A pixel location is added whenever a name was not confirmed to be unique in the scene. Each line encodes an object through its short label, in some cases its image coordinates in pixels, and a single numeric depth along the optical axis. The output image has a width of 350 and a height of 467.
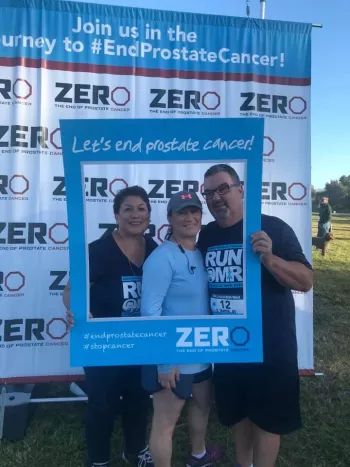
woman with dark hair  2.04
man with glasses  1.88
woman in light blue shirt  1.85
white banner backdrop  3.14
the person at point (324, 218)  12.38
